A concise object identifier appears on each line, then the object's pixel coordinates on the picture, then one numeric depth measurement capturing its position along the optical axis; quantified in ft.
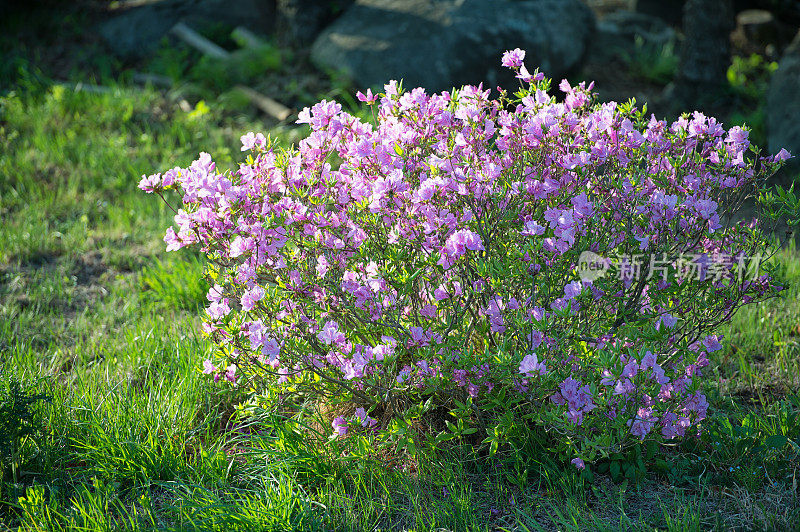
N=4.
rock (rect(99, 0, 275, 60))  25.73
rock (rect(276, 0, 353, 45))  23.90
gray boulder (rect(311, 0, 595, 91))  21.22
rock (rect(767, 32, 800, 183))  17.87
